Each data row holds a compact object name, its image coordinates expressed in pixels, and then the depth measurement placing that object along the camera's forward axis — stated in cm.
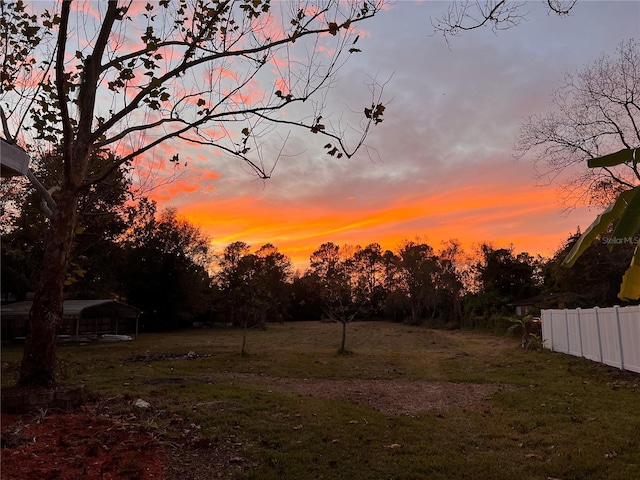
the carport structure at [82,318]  2966
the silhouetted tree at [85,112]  739
